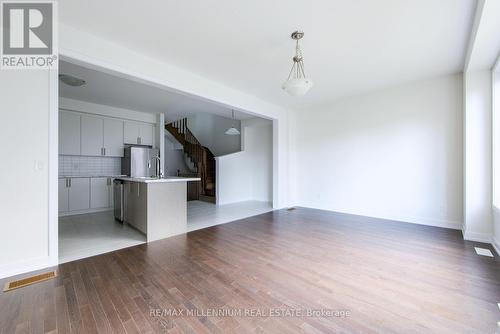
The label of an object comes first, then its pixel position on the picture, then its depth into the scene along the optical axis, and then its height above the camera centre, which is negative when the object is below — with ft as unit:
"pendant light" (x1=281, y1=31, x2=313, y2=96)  8.11 +3.25
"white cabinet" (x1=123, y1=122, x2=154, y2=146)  18.79 +3.26
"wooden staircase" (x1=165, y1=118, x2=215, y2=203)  23.04 +0.94
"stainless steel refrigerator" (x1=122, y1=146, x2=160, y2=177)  17.89 +0.66
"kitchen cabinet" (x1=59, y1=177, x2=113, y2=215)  15.57 -2.01
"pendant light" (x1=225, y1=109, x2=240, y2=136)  21.14 +3.71
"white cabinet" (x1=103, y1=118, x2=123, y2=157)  17.72 +2.67
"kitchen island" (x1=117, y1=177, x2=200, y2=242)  10.71 -2.07
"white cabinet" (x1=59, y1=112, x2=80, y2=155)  15.72 +2.71
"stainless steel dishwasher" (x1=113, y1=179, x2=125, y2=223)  13.50 -2.16
